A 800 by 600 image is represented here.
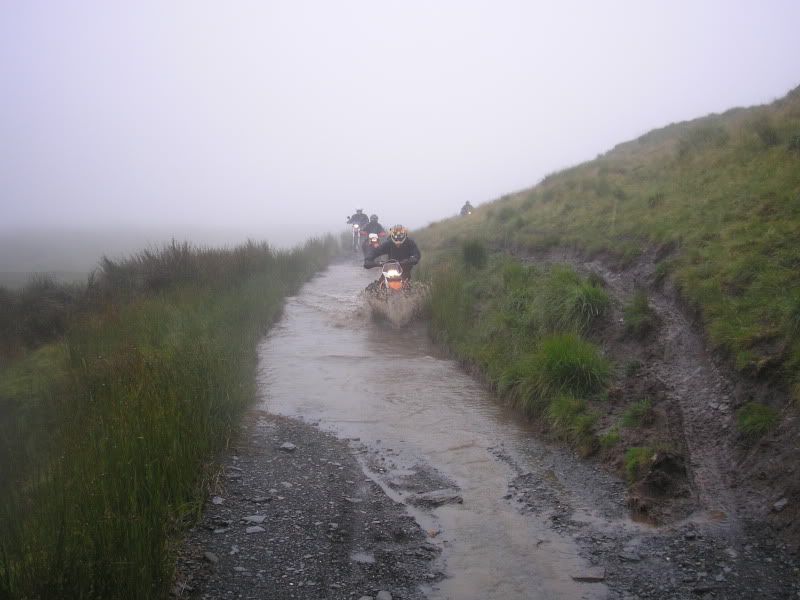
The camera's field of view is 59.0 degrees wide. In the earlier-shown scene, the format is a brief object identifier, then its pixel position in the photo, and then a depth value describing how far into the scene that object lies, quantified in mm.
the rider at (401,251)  14847
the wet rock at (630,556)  4840
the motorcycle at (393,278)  14414
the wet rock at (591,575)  4637
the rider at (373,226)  28483
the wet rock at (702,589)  4355
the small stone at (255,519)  5293
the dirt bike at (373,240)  27036
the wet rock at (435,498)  5984
